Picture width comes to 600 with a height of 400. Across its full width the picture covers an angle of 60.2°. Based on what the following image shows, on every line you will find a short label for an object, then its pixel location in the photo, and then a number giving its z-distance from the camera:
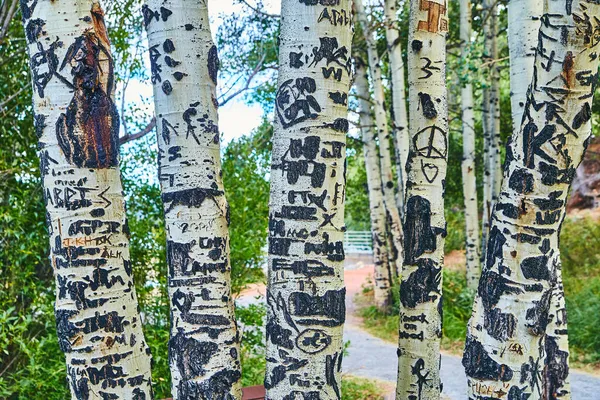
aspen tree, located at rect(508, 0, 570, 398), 3.36
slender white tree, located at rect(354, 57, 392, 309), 9.84
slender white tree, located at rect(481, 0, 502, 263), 8.94
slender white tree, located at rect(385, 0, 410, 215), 7.88
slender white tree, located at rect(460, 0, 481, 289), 9.44
